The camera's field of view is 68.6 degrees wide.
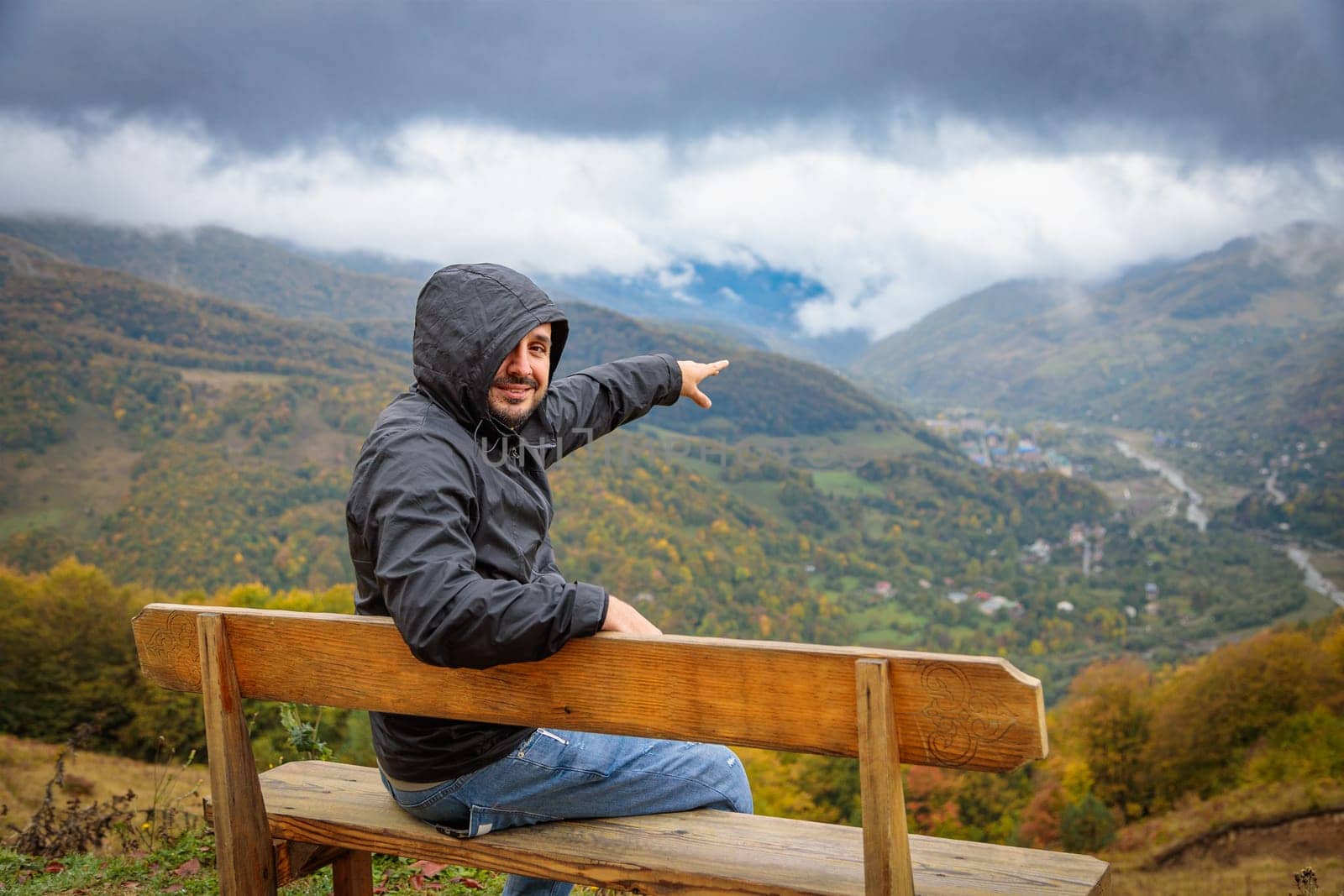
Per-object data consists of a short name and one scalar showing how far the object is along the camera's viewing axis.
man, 2.04
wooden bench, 1.75
